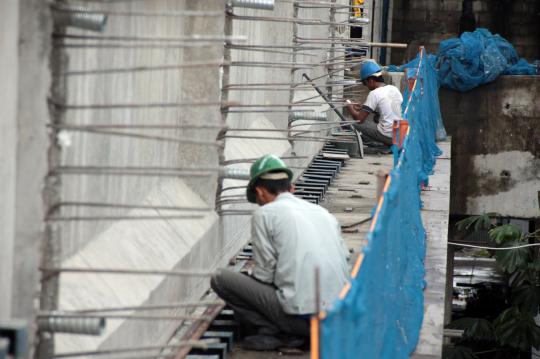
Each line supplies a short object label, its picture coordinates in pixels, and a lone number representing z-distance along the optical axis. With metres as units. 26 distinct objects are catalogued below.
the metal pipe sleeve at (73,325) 10.44
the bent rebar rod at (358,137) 30.63
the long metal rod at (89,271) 10.87
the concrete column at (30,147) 10.08
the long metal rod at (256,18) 18.79
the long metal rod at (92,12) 10.47
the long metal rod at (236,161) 18.67
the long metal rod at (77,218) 10.86
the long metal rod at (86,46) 10.68
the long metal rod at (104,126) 10.75
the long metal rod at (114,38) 10.57
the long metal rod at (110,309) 10.90
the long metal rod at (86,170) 10.91
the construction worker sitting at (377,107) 31.24
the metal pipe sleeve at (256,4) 18.17
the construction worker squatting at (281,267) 14.61
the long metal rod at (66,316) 10.61
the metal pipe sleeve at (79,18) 10.47
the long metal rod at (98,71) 10.75
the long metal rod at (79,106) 10.71
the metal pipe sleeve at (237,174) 16.74
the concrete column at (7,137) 9.58
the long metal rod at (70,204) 10.87
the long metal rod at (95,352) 10.74
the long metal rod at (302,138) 23.60
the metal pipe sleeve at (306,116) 26.09
